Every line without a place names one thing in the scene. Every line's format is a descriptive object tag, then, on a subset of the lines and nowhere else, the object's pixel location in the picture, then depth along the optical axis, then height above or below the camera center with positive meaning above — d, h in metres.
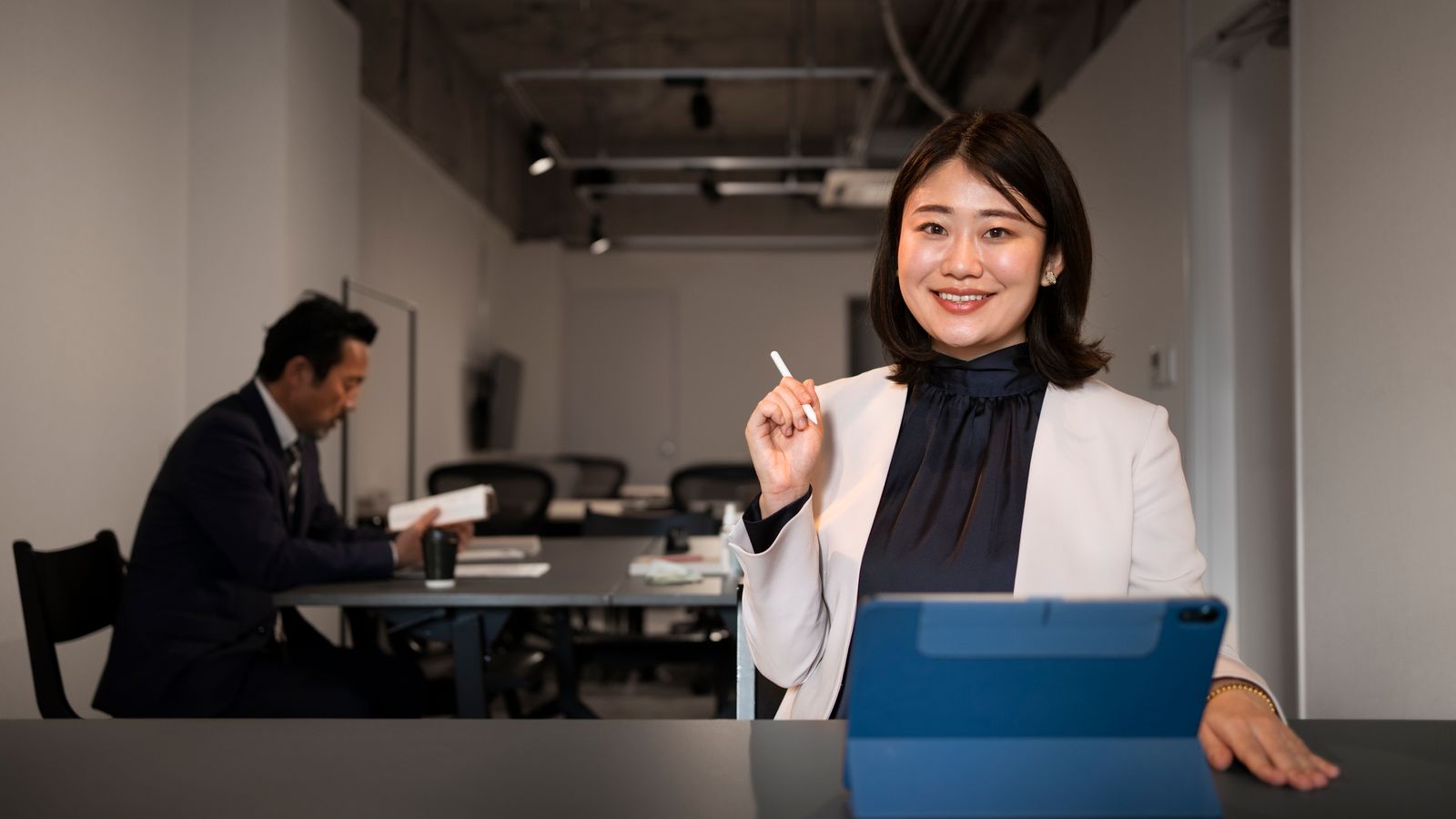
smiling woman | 1.43 -0.05
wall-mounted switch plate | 4.22 +0.25
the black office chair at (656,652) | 3.55 -0.73
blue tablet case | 0.77 -0.20
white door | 10.88 +0.45
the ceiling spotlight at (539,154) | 7.48 +1.90
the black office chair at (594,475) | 8.48 -0.39
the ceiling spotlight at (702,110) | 7.11 +2.07
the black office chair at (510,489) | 5.75 -0.33
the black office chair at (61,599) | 2.39 -0.40
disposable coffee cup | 2.86 -0.34
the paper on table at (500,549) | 3.59 -0.42
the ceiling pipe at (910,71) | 6.29 +2.21
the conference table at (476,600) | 2.78 -0.43
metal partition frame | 6.58 +0.33
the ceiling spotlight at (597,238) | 9.83 +1.69
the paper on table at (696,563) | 3.15 -0.41
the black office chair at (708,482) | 5.82 -0.29
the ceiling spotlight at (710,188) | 9.30 +2.01
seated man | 2.62 -0.35
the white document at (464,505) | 3.10 -0.22
